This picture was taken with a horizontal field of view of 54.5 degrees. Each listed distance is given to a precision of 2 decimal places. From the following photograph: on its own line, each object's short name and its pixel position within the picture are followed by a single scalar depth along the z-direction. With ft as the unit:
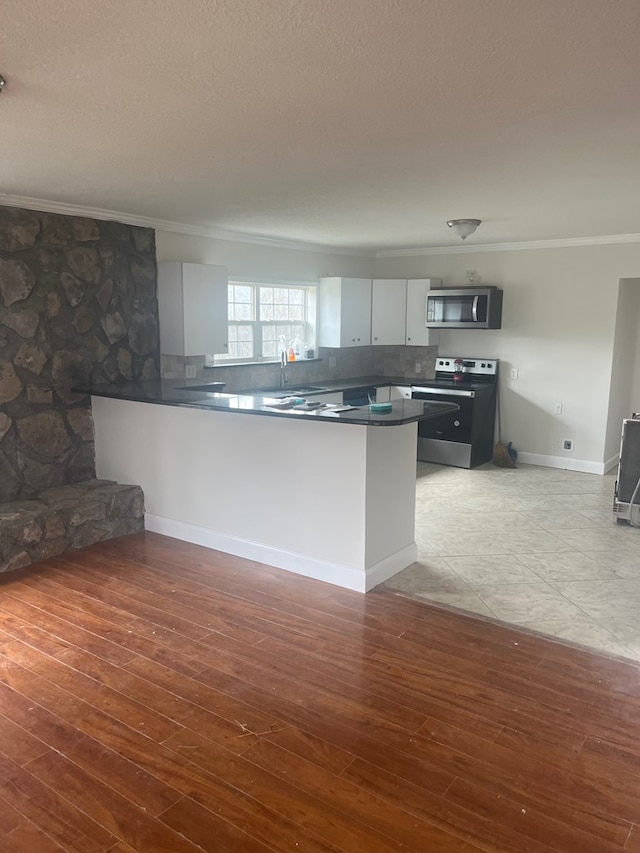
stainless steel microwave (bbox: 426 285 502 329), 20.51
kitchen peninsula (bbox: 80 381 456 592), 11.30
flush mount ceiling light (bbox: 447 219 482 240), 15.48
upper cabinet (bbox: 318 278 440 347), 21.42
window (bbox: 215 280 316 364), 19.02
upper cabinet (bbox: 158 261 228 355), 15.79
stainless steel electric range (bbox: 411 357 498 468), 20.51
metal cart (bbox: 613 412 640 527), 15.03
